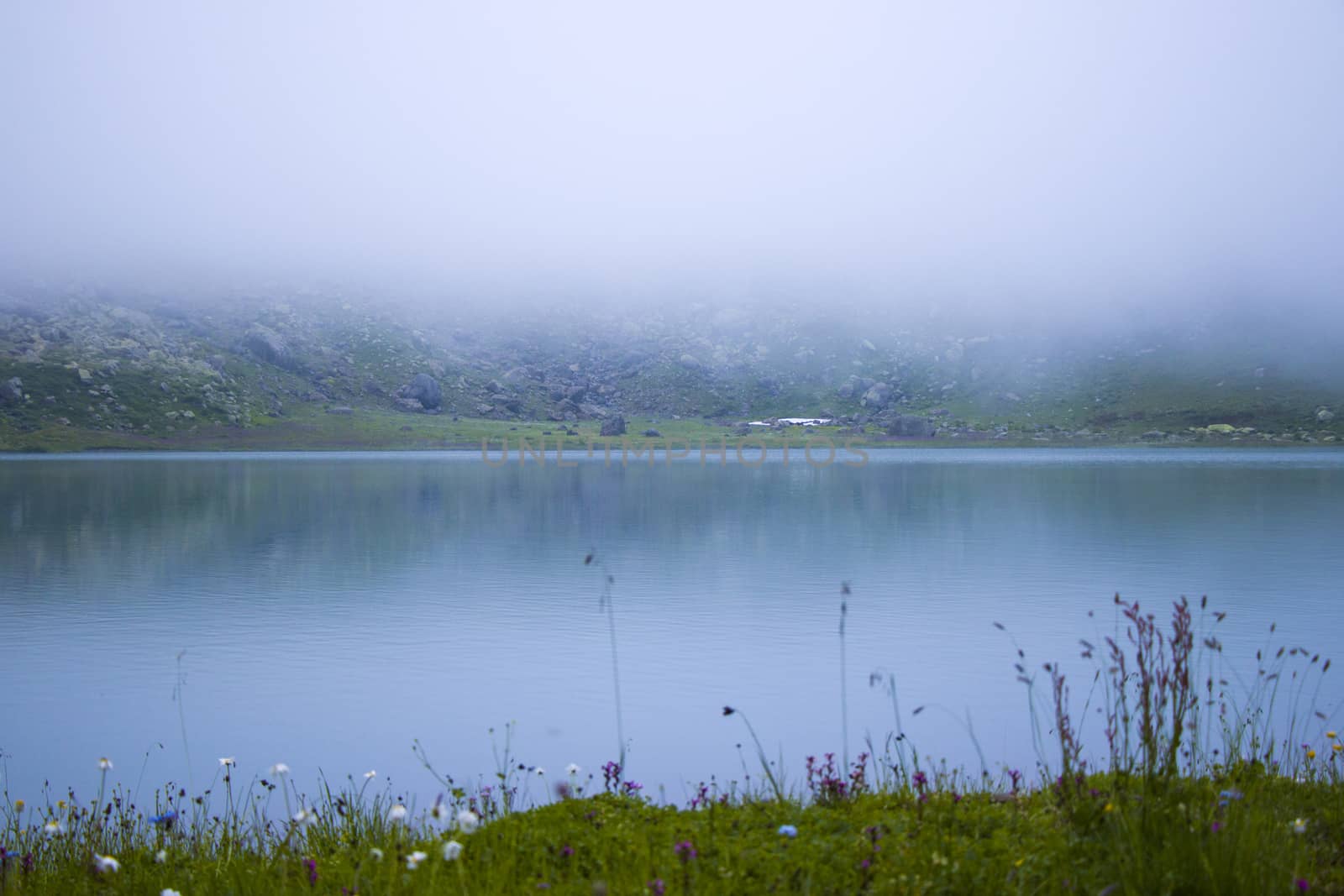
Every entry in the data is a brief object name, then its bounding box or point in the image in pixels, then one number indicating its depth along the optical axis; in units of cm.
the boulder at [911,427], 15538
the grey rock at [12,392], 12938
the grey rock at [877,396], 18375
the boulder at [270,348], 17654
